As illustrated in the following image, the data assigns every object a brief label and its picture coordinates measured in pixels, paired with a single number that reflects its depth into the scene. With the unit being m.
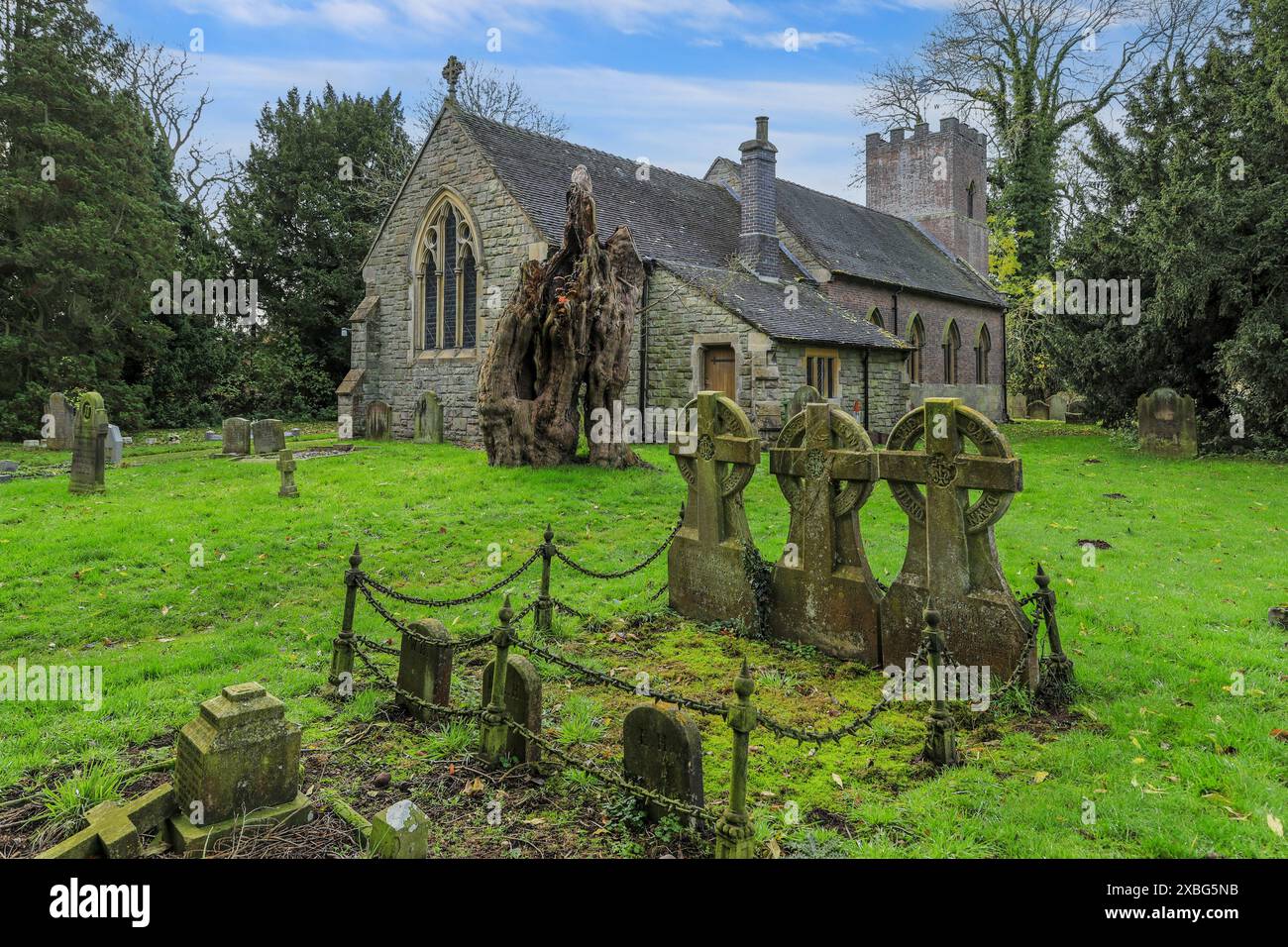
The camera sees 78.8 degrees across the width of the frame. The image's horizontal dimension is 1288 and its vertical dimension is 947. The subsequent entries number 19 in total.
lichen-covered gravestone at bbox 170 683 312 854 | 3.58
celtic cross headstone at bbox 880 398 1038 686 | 5.27
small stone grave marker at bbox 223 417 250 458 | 16.59
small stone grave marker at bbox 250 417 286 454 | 16.70
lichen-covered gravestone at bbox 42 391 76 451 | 18.53
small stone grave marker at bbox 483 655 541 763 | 4.45
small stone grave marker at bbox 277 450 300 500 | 11.79
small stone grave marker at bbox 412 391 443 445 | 18.98
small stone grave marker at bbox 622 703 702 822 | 3.79
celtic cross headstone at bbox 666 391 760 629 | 6.89
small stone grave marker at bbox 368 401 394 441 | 19.67
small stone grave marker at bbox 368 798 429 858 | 3.26
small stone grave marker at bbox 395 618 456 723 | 5.10
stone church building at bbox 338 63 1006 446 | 18.77
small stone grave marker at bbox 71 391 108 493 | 11.99
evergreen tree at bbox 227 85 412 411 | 29.75
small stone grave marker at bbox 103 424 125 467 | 15.98
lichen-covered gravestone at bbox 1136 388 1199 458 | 17.81
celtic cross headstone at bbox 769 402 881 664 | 6.08
